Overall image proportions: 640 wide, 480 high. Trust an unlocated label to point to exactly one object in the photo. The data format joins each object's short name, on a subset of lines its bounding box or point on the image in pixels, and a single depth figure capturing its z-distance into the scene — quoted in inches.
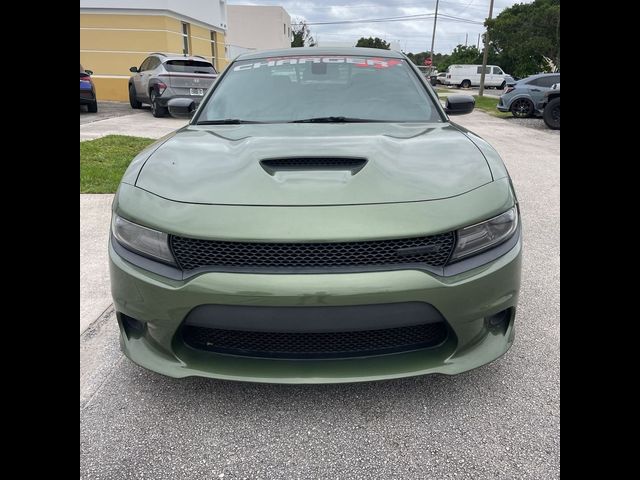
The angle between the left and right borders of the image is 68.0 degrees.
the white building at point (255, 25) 1962.4
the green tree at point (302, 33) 2904.3
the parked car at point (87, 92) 503.5
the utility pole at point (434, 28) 2045.8
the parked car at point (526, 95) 579.2
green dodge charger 66.4
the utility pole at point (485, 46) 975.1
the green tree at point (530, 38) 1403.8
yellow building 681.0
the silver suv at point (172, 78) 484.7
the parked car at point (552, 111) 492.4
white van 1472.7
